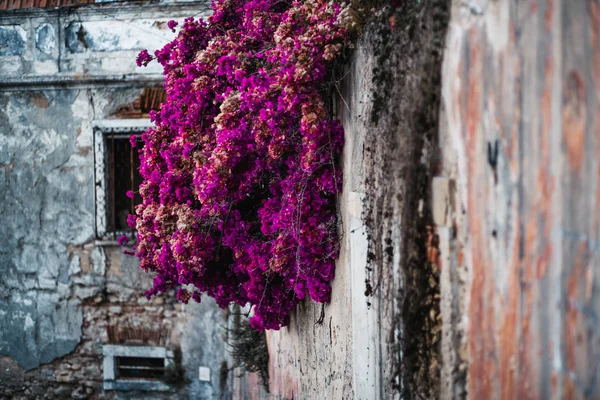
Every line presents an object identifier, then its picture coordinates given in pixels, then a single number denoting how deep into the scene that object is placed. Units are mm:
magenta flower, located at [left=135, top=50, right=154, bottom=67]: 9359
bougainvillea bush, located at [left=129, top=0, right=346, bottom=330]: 6387
